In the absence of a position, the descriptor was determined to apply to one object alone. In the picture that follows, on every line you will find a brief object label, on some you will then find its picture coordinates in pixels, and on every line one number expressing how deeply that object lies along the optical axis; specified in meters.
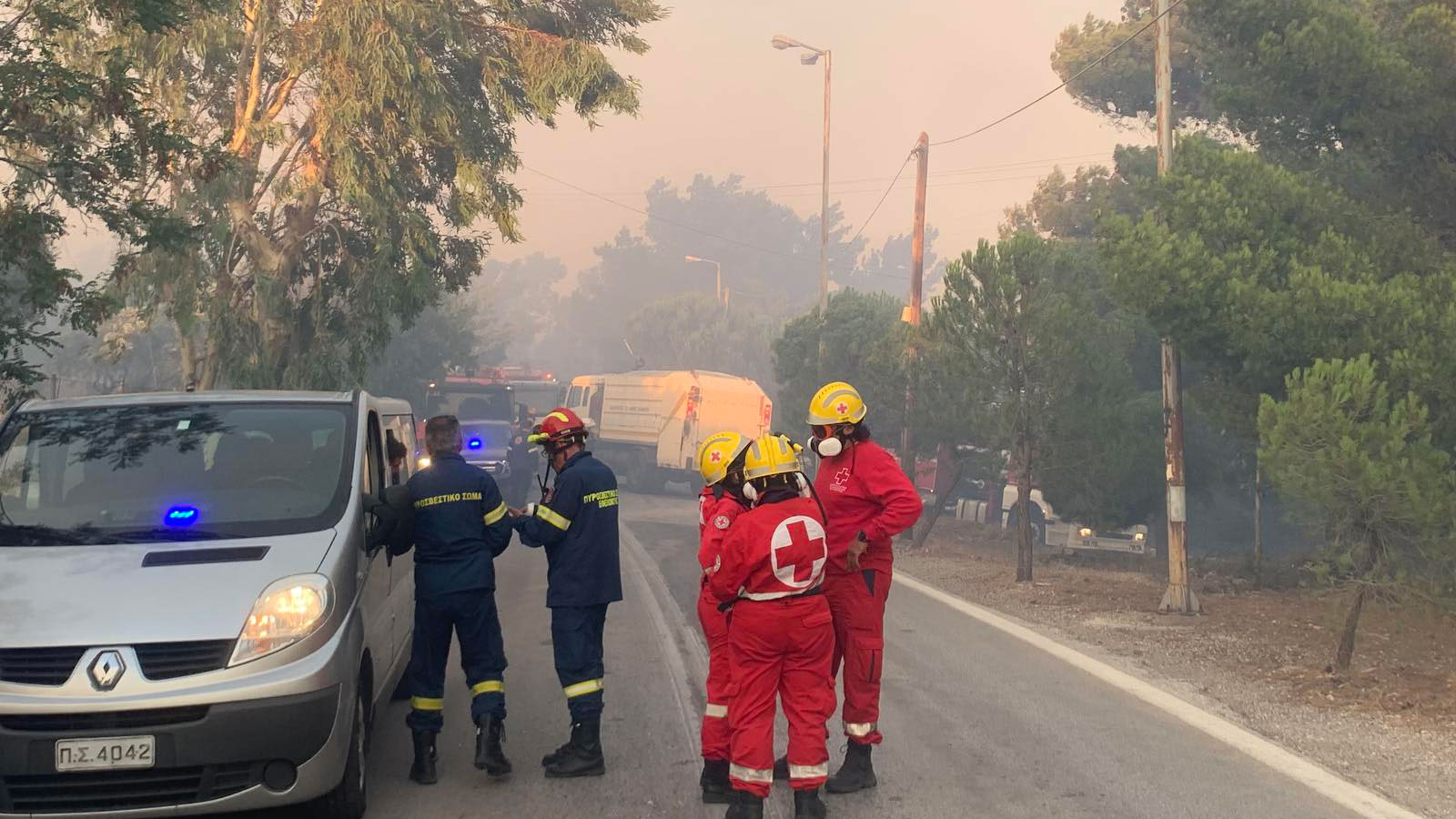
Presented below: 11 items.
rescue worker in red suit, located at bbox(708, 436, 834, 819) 5.39
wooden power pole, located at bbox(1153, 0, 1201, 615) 14.01
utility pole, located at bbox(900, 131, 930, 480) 23.98
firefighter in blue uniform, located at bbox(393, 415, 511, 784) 6.23
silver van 4.77
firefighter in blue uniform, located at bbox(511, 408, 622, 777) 6.39
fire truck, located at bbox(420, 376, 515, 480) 32.25
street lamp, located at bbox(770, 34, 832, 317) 35.28
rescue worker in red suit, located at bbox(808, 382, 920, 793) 6.19
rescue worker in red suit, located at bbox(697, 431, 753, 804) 5.68
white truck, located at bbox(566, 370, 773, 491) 36.19
